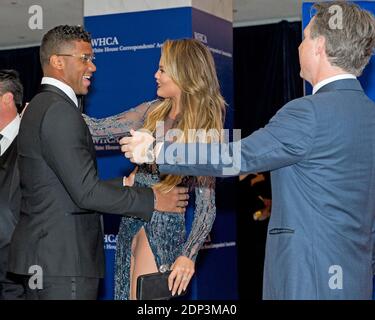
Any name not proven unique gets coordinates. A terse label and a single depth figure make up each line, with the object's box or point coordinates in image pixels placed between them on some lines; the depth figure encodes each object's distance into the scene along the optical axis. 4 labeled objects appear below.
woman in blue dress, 3.18
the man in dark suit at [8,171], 3.68
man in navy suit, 2.10
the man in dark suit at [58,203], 2.64
